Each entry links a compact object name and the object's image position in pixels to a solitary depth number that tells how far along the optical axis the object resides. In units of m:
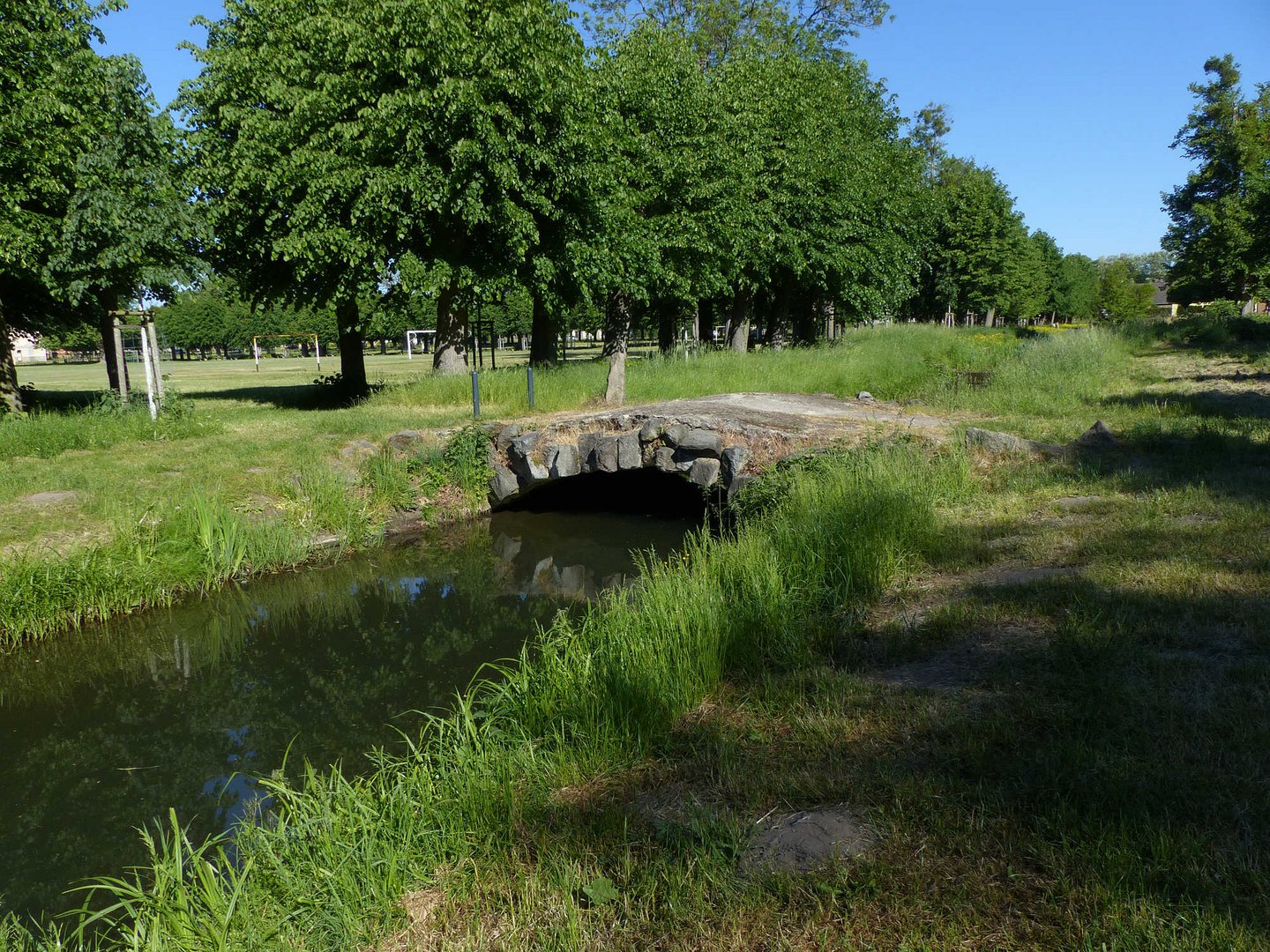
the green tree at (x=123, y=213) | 12.93
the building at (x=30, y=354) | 82.62
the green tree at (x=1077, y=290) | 81.06
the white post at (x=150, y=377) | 13.12
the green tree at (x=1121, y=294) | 84.19
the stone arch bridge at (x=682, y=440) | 10.98
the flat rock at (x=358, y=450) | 12.30
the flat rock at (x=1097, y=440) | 9.80
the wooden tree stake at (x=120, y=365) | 14.55
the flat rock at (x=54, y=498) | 9.43
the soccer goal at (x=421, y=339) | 79.25
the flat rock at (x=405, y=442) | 12.77
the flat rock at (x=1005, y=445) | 9.51
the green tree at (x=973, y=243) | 47.56
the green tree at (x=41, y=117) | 12.32
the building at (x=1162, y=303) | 90.93
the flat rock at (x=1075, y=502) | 7.41
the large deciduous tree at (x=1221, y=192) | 37.88
